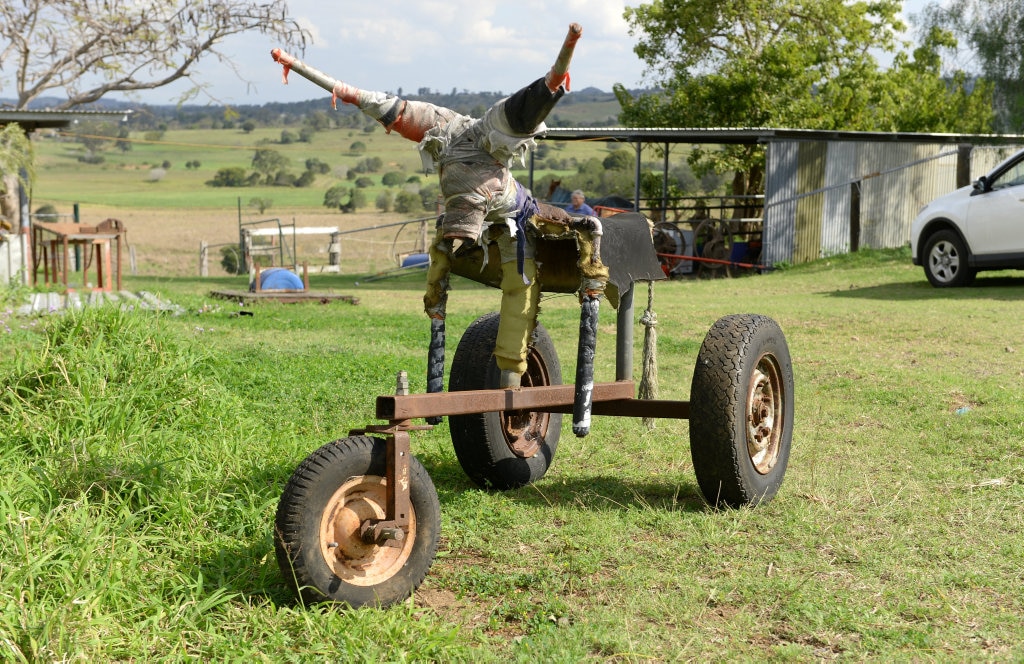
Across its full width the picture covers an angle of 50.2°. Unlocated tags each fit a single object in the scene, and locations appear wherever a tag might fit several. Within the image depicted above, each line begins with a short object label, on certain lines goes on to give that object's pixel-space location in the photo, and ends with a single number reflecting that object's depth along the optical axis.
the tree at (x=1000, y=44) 29.72
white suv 13.16
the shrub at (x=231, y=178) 89.06
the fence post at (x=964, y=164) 20.34
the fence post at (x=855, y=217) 22.30
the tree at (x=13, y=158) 15.73
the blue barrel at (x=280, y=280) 16.44
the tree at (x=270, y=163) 92.62
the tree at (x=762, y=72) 28.95
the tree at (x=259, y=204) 65.39
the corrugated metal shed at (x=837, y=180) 22.61
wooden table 14.76
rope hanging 6.78
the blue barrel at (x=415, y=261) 25.40
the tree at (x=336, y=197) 69.50
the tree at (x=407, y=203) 67.38
